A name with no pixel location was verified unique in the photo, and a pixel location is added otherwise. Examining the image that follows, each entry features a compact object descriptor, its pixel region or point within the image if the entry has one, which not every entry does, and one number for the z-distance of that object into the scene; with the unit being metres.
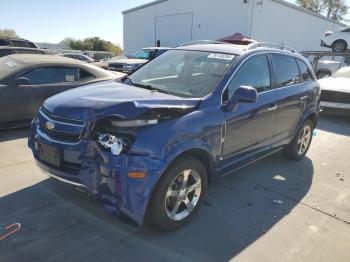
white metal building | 21.12
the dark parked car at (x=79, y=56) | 23.23
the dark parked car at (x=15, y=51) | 9.24
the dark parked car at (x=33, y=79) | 5.73
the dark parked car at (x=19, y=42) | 12.77
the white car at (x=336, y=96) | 8.85
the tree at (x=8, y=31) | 67.82
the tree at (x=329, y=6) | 55.09
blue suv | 2.70
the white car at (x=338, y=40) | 17.22
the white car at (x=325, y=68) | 16.47
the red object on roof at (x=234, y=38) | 17.55
